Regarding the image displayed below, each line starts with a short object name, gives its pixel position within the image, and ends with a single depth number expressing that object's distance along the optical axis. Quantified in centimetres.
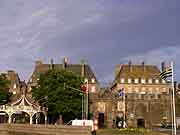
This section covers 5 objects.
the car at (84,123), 5533
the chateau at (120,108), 11312
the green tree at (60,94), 10312
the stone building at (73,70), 14882
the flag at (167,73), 4353
